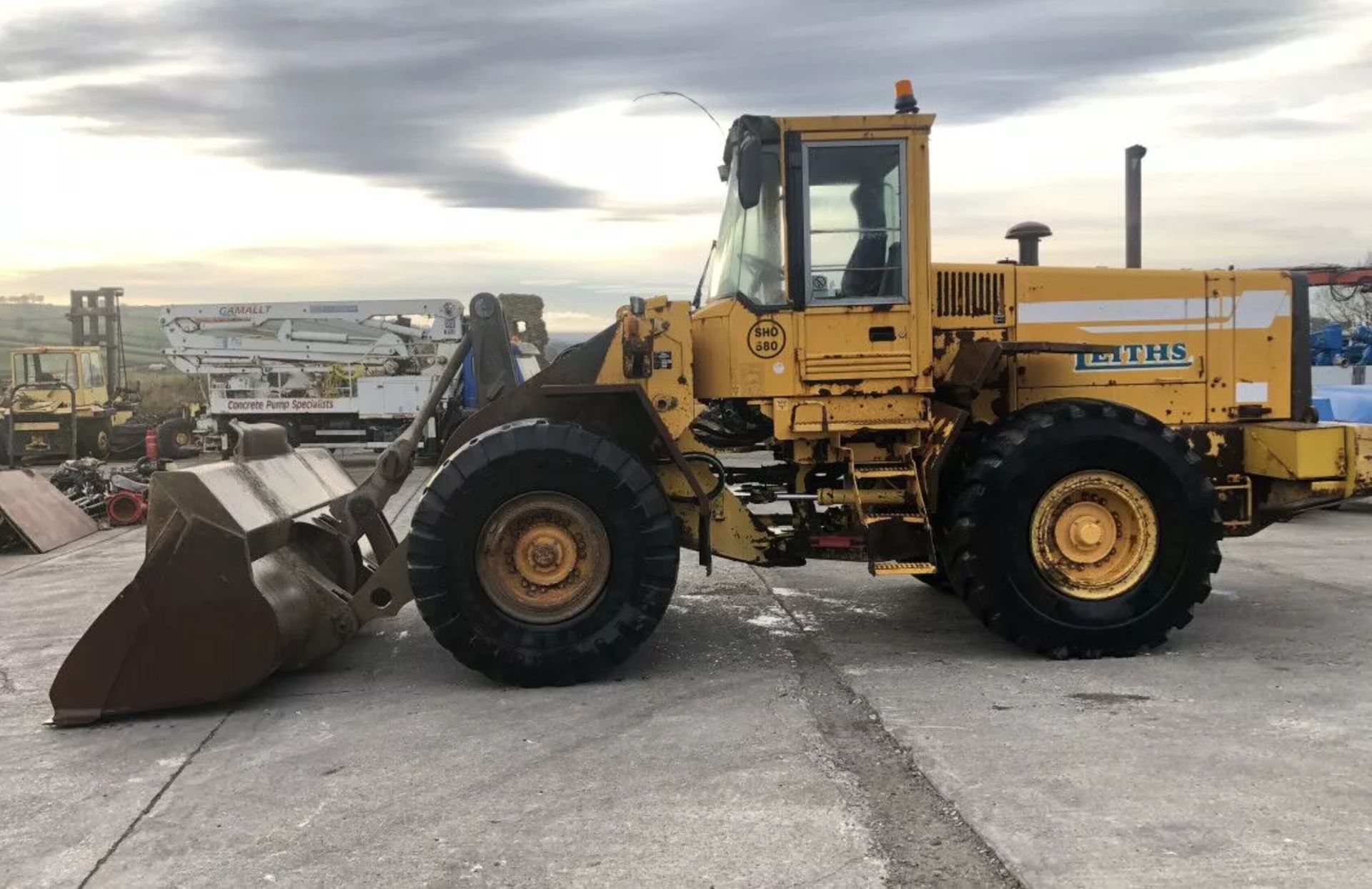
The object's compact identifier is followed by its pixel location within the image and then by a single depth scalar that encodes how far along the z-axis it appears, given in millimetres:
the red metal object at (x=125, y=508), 12820
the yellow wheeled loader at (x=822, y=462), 5496
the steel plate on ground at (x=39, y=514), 11000
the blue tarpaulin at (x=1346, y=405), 12734
